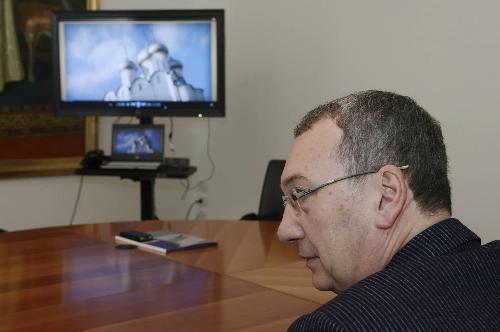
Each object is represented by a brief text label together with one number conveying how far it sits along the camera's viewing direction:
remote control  2.52
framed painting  4.51
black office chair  3.30
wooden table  1.67
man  0.92
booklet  2.42
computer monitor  4.14
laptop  4.23
